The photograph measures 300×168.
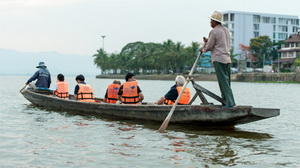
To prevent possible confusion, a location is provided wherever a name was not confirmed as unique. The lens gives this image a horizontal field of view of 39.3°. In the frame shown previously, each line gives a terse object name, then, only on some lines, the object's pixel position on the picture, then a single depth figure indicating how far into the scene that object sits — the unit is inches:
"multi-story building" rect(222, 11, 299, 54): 4424.2
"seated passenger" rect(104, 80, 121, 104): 542.0
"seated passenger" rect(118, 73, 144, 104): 486.6
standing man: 396.8
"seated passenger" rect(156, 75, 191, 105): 450.3
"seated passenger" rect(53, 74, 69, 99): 628.7
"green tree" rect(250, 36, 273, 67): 3686.0
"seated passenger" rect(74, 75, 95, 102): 550.0
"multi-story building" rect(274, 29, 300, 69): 3461.9
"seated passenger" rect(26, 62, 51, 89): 690.8
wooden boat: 392.2
